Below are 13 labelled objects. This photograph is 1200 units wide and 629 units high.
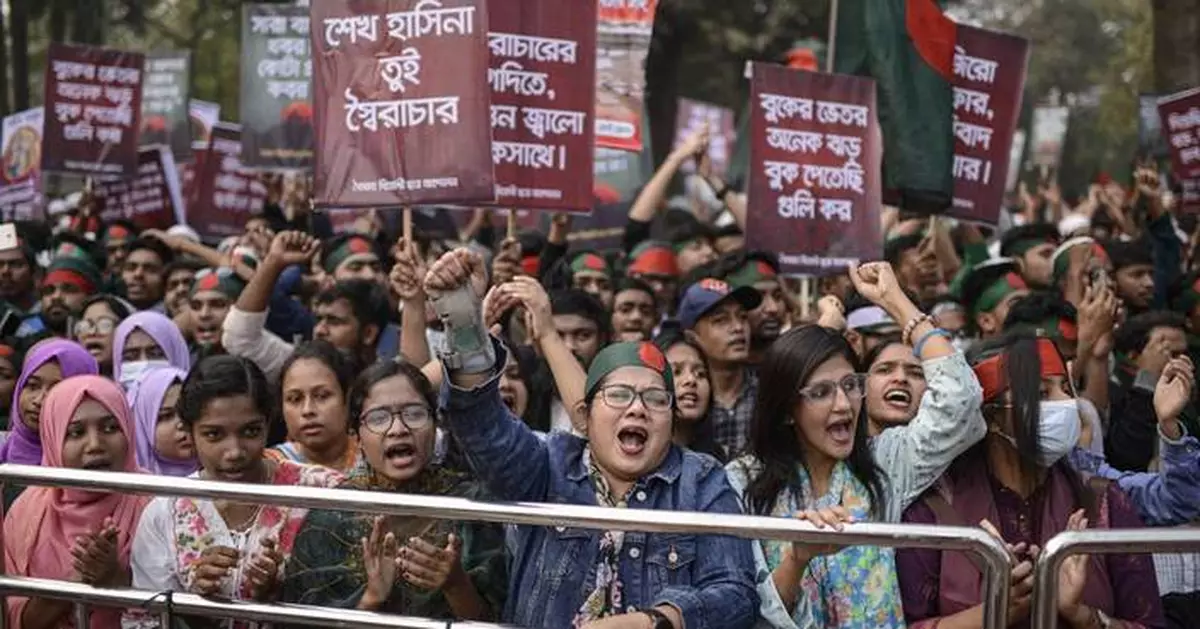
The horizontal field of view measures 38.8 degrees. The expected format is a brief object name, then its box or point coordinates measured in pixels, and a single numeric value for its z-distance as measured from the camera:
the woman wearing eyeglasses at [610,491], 4.10
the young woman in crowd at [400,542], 4.18
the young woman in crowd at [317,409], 5.48
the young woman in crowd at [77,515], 4.54
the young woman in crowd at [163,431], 5.78
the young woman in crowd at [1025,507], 4.14
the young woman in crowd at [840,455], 4.21
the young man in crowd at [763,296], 7.40
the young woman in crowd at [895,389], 5.27
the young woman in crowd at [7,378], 6.78
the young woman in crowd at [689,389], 6.00
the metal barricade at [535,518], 3.66
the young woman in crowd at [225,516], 4.36
